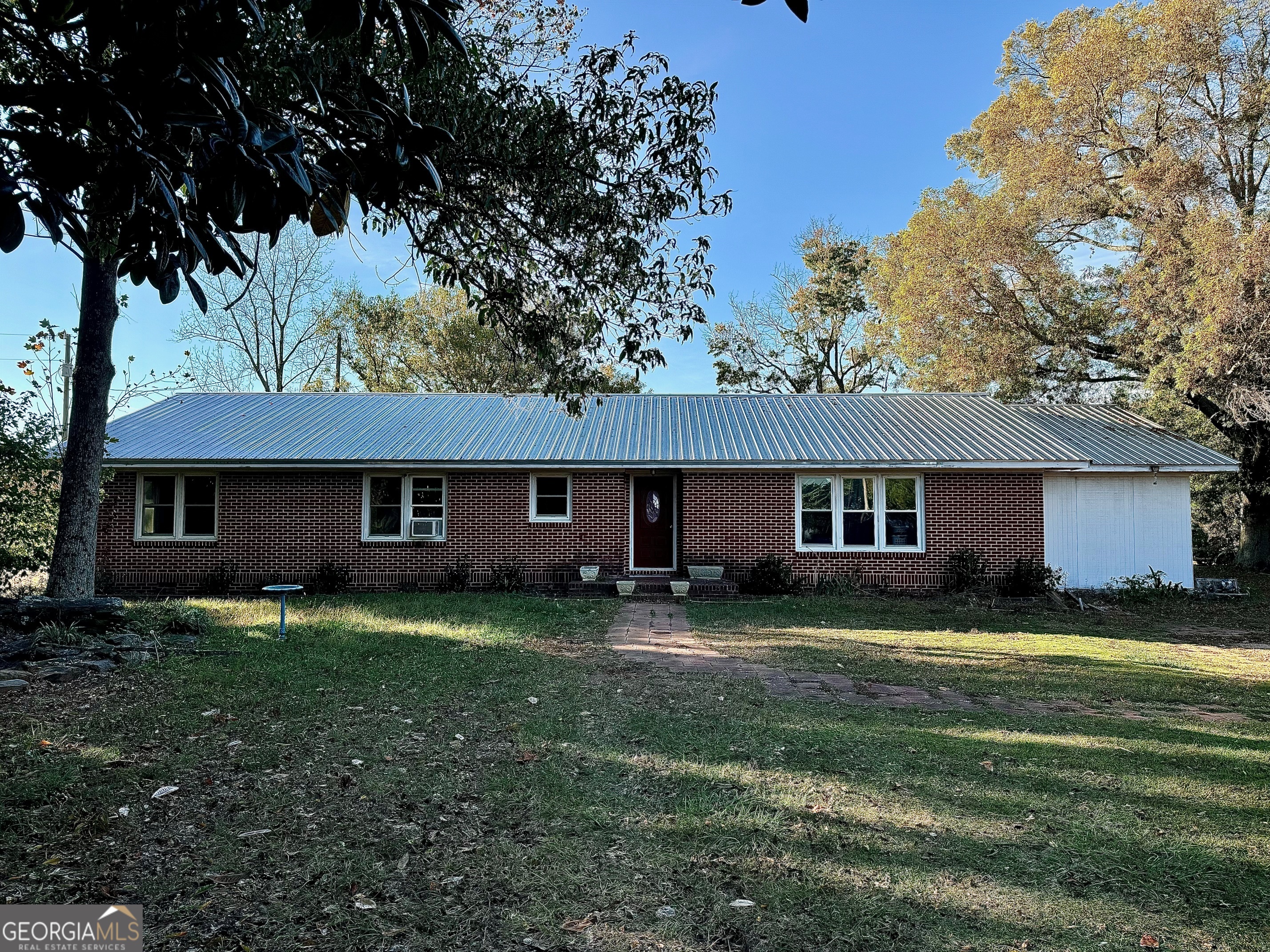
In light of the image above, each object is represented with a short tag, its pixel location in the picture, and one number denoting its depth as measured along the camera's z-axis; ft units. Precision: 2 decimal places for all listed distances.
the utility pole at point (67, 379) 66.69
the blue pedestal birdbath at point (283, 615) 28.93
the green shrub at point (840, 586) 47.32
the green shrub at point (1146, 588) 46.26
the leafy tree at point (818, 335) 100.27
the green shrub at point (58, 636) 23.56
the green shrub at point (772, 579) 47.24
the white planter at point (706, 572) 47.26
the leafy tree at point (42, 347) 30.89
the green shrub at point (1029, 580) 46.70
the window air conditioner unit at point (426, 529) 49.01
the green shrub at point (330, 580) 47.47
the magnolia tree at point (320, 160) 7.87
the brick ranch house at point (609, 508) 47.78
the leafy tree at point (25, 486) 28.55
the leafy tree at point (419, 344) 104.12
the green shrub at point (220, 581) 47.24
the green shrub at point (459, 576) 47.88
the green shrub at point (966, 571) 47.26
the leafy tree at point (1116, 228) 49.67
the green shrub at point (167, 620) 27.27
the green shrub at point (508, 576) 47.29
